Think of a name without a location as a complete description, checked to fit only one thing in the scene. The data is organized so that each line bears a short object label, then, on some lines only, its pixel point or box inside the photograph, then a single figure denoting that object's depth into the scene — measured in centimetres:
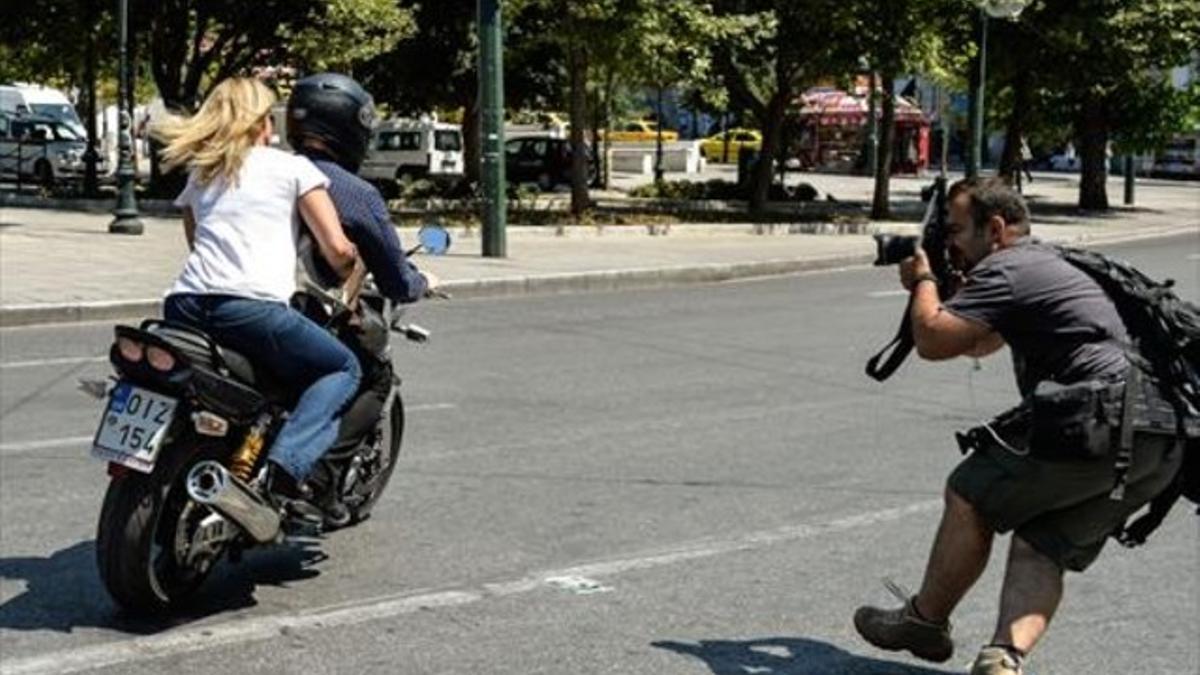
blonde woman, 518
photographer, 418
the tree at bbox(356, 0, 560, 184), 3444
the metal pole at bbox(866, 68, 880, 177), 4922
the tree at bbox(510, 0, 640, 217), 2412
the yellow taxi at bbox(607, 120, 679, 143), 7269
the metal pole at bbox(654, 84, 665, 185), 4569
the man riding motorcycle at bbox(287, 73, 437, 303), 555
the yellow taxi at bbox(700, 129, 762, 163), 6488
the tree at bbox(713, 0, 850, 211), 2745
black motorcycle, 496
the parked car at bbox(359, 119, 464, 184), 4556
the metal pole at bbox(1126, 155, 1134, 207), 4072
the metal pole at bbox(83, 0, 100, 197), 2902
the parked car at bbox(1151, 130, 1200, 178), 6744
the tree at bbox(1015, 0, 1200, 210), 3020
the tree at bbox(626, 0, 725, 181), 2438
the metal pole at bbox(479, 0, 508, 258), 1989
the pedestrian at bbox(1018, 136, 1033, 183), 5738
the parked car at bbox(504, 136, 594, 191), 4516
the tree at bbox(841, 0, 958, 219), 2781
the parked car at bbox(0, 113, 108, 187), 3584
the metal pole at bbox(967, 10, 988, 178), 2686
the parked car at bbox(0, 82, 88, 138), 4241
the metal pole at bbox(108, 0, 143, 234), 2119
